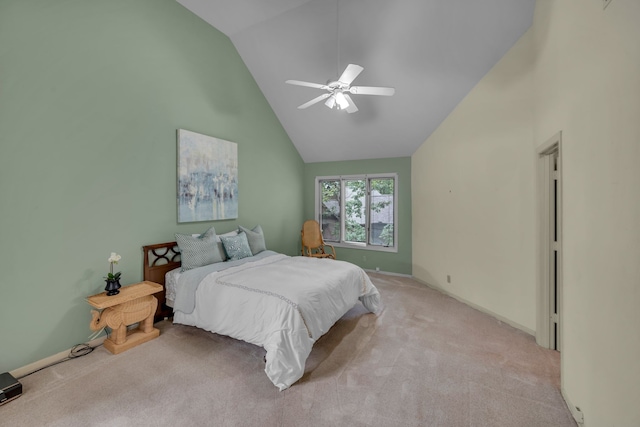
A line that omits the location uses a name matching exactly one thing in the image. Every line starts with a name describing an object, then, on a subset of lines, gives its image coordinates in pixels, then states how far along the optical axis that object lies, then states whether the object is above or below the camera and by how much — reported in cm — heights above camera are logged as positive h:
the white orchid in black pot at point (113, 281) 263 -67
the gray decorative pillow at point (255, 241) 411 -43
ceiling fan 260 +128
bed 215 -83
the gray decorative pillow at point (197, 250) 325 -47
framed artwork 358 +52
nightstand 251 -100
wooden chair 550 -48
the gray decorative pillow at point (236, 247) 369 -47
